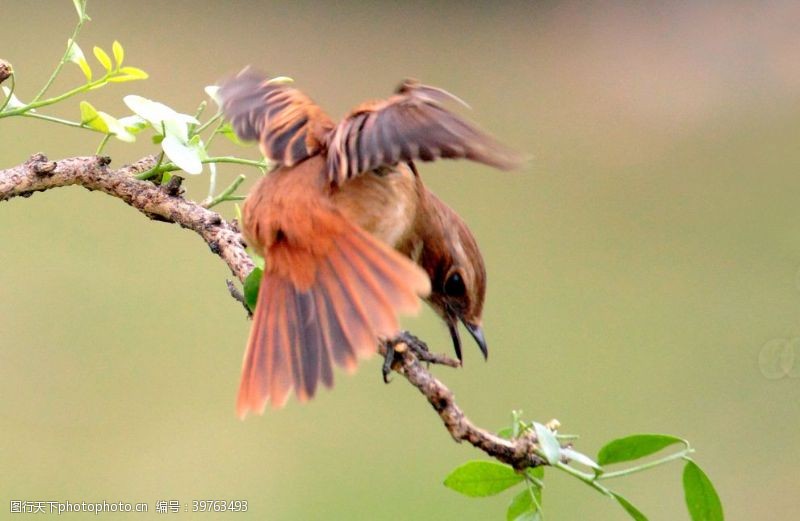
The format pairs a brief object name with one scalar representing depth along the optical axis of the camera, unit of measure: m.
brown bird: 3.16
